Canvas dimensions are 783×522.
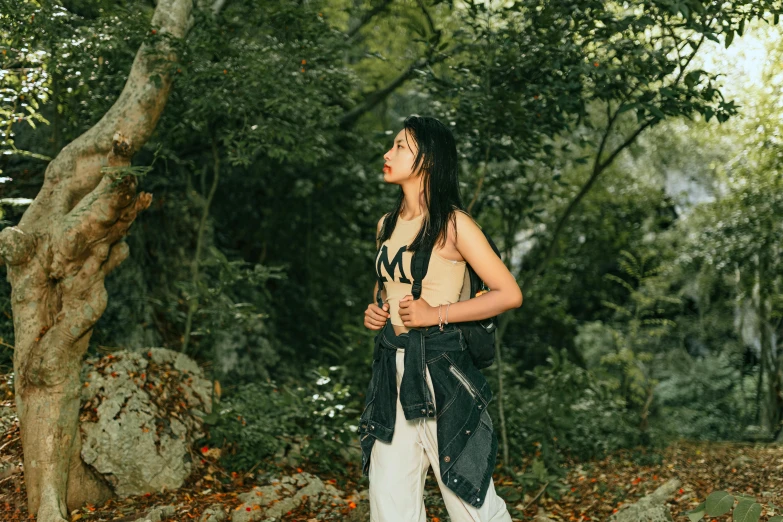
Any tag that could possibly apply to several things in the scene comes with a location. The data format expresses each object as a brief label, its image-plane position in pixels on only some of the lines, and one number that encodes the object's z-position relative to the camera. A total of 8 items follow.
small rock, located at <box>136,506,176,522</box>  4.23
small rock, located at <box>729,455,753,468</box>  6.24
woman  2.85
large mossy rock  4.63
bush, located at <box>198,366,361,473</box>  5.27
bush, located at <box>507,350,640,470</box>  6.21
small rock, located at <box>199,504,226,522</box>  4.24
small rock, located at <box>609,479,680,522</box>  4.19
